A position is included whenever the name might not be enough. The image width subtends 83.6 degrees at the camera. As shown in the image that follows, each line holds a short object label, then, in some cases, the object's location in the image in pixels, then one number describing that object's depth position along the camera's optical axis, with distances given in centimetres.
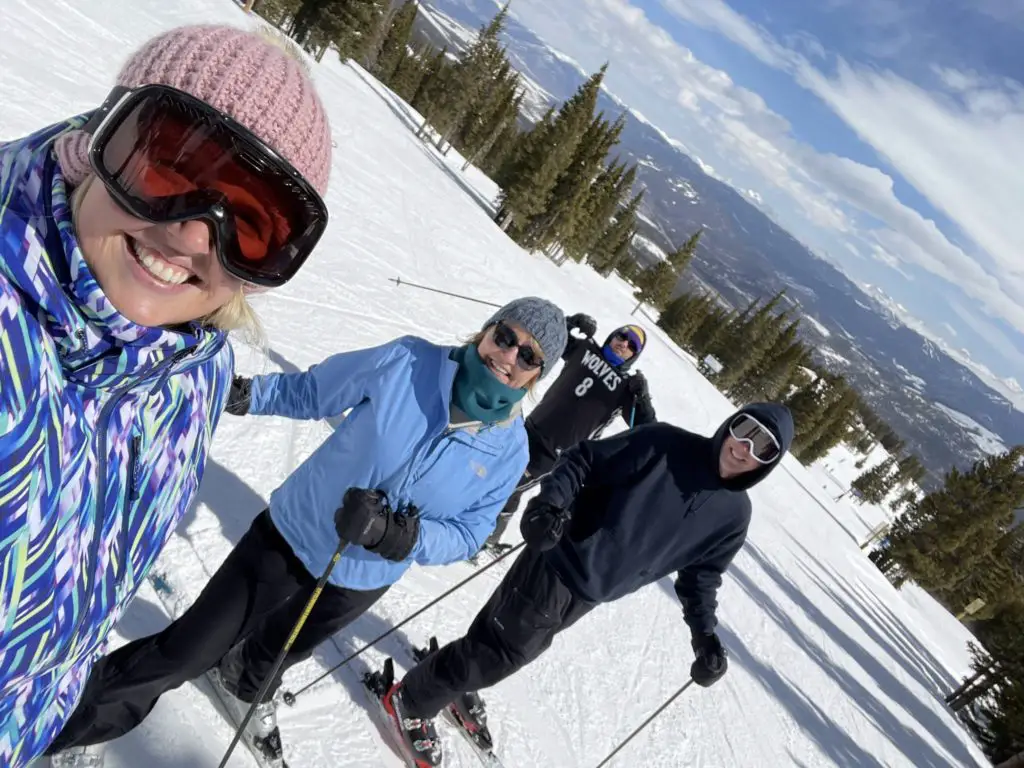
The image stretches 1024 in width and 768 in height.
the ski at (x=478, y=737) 358
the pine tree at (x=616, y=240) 5488
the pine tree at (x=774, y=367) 5284
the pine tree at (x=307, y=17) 3286
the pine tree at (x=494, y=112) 4703
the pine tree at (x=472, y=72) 4041
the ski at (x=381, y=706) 319
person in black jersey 523
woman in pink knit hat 96
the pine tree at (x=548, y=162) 3269
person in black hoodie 308
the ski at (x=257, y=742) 274
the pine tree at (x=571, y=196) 3562
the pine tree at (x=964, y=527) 2716
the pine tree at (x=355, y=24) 3225
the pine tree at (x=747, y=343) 5332
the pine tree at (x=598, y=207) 4012
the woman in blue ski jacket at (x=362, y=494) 217
